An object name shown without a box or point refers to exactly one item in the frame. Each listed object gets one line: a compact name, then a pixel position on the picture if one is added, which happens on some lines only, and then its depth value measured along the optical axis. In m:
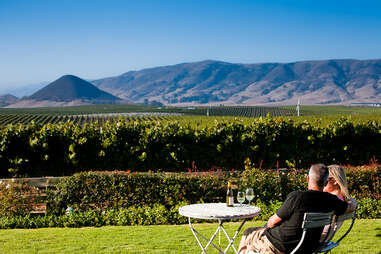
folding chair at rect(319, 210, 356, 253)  4.62
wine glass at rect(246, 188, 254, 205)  5.73
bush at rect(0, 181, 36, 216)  8.97
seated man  4.23
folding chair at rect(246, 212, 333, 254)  4.14
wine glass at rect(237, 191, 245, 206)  5.73
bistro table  5.02
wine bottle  5.59
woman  4.66
